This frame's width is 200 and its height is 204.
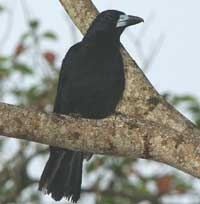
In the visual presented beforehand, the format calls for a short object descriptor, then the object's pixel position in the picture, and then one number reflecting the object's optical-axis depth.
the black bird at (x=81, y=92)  9.20
